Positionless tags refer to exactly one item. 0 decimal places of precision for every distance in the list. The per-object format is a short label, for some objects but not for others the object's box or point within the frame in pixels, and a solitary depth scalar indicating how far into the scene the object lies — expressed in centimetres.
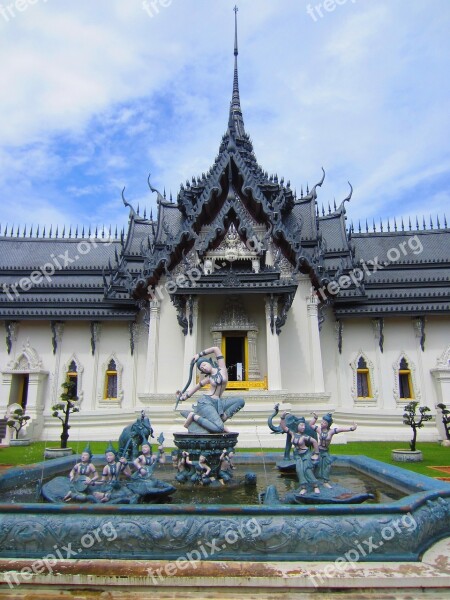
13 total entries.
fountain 371
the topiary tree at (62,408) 1211
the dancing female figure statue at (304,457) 495
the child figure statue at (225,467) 615
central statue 633
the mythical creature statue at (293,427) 547
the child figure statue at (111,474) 482
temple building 1486
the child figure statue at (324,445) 539
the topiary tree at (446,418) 1395
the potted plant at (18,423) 1398
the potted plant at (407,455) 1039
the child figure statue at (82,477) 481
